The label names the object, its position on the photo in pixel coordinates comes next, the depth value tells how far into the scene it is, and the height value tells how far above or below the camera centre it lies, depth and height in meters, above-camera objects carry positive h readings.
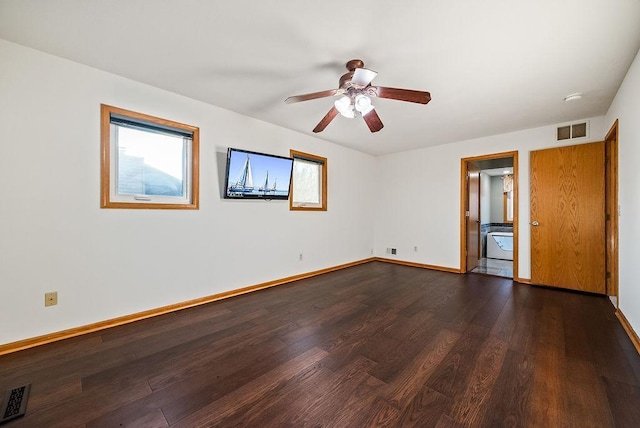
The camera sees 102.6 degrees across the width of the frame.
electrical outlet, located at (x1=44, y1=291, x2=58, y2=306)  2.16 -0.72
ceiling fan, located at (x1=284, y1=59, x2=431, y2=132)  2.08 +1.06
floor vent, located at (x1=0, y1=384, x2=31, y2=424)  1.38 -1.08
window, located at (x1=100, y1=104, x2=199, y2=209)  2.50 +0.57
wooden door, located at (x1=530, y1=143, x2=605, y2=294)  3.48 -0.03
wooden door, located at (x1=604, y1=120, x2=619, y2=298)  2.92 +0.11
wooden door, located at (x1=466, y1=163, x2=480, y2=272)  4.77 +0.00
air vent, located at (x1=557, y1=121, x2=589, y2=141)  3.58 +1.21
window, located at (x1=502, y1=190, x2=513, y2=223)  7.50 +0.24
